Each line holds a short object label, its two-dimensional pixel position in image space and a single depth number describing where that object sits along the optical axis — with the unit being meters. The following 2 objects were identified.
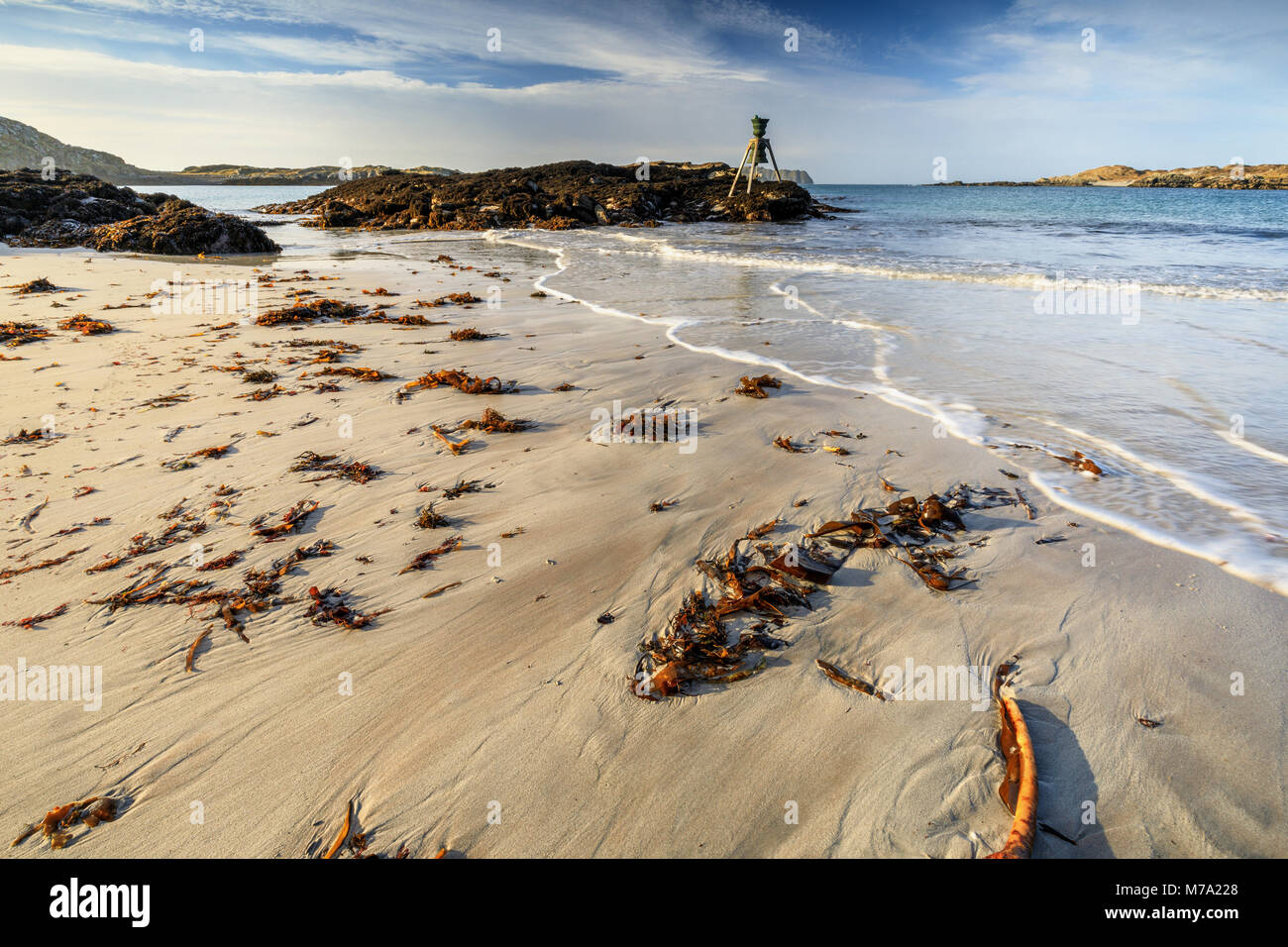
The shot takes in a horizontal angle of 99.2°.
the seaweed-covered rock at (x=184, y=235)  15.77
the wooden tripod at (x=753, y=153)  35.69
